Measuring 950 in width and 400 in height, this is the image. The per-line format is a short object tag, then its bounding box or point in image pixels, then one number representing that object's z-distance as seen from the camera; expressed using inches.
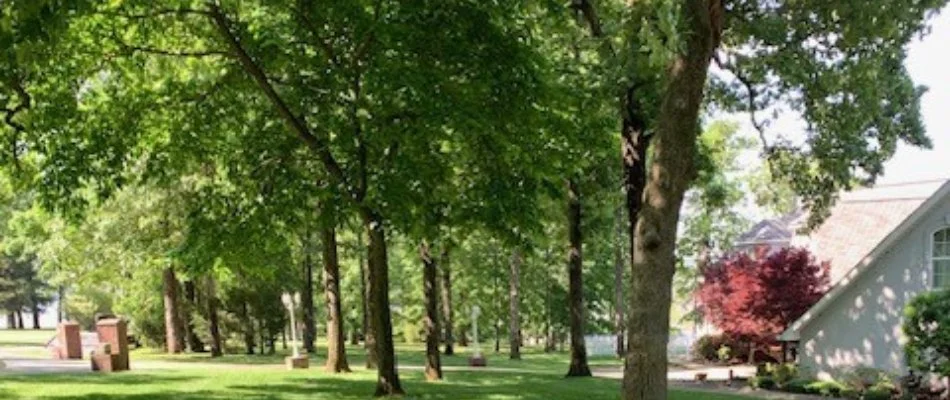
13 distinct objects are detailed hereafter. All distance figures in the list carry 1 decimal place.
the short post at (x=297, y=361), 875.4
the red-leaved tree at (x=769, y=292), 1096.2
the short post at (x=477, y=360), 1120.2
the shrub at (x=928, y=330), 721.6
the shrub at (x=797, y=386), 926.6
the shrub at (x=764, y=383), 961.5
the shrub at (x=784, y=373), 961.5
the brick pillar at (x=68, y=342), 1044.5
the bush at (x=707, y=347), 1362.0
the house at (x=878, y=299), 890.7
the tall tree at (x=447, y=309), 1507.8
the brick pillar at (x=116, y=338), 800.9
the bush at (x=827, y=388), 883.1
